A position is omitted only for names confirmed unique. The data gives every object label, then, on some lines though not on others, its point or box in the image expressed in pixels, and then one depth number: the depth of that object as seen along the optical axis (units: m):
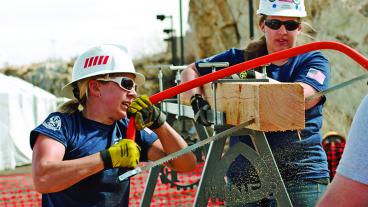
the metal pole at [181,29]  21.31
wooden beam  4.51
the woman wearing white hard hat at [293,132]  5.53
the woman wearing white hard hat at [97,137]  4.76
